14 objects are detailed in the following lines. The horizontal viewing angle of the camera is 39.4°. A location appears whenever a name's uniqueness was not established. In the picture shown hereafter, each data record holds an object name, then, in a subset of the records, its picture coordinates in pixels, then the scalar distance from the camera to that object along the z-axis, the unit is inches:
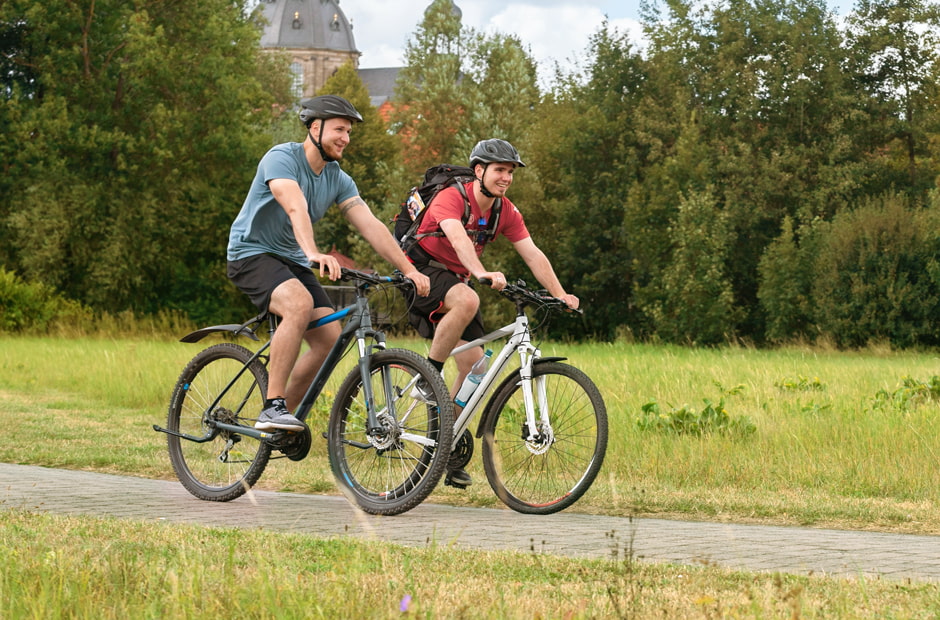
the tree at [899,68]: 1691.7
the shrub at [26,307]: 1386.6
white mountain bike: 269.4
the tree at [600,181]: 1918.1
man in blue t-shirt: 272.4
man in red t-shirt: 289.4
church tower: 5364.2
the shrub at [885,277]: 1392.7
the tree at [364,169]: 1962.4
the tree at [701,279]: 1684.3
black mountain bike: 262.4
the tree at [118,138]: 1508.4
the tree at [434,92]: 1999.3
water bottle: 287.7
